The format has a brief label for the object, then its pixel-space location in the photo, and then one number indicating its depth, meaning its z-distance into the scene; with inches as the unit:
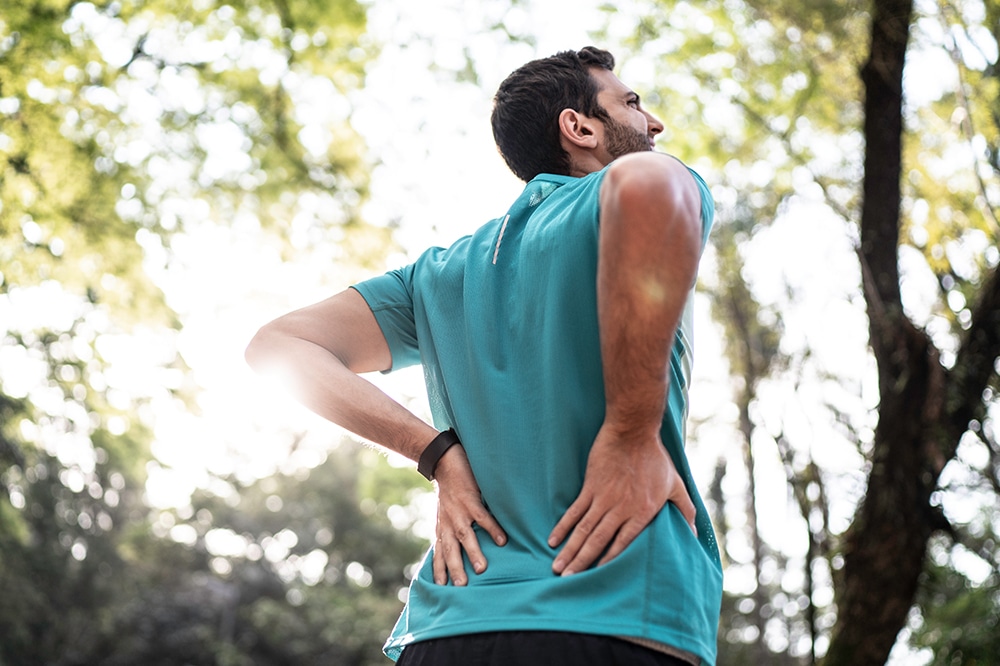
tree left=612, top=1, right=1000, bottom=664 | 184.1
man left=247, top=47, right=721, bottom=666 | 41.9
